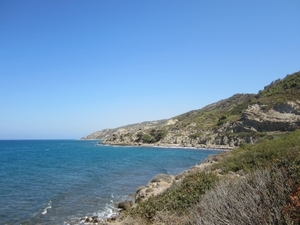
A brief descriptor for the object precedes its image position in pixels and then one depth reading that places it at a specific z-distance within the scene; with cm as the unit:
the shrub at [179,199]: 1026
